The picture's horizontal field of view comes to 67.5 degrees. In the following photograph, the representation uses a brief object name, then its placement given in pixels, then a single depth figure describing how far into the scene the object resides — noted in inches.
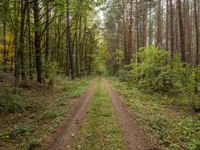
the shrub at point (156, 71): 407.8
